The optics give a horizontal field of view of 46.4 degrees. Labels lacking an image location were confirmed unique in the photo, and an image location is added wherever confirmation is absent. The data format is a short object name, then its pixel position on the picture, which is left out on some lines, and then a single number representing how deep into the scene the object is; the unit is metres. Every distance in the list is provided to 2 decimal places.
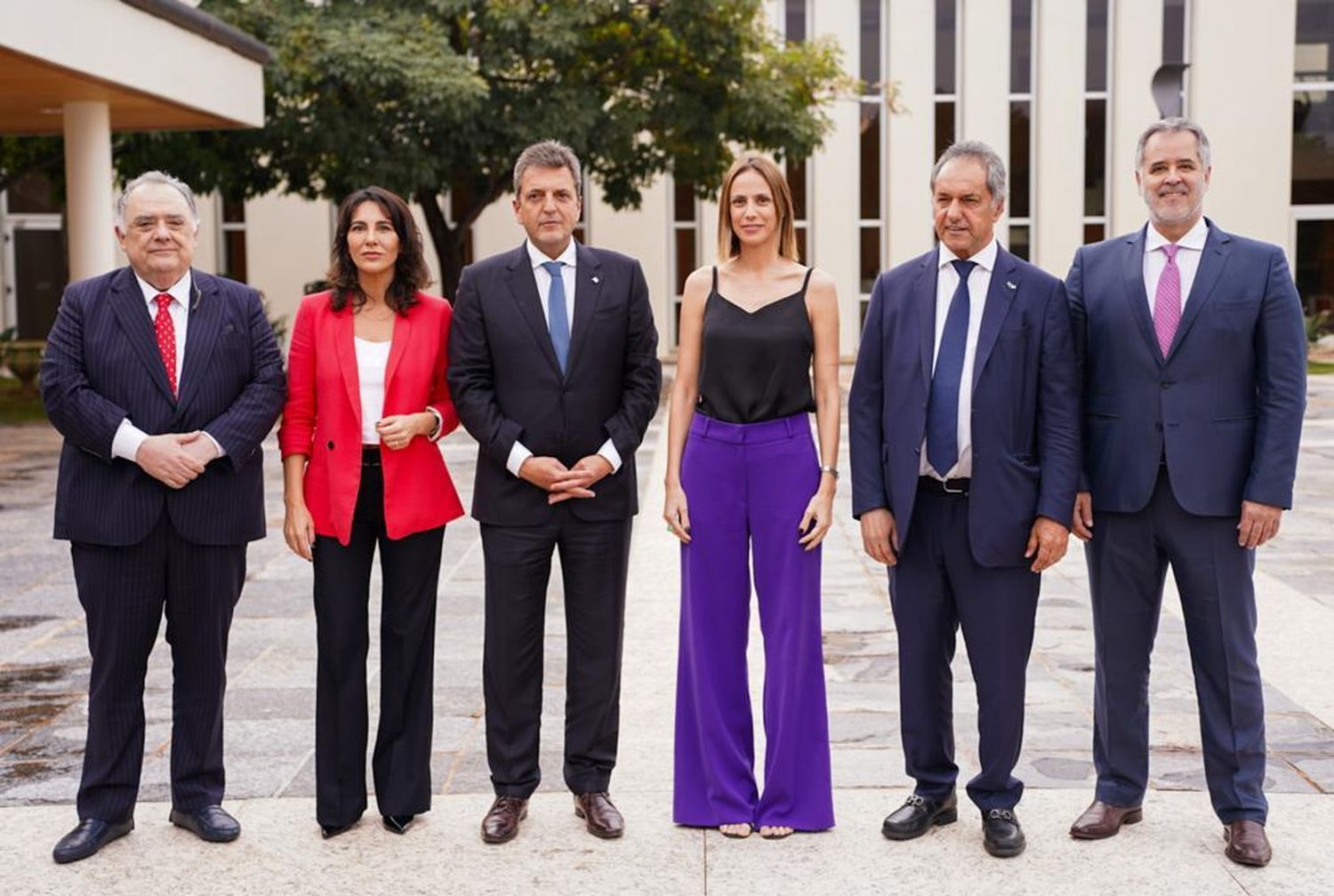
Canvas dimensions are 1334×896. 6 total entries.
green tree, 17.92
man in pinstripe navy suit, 4.24
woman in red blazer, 4.33
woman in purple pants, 4.34
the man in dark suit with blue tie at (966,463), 4.23
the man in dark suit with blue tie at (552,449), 4.37
